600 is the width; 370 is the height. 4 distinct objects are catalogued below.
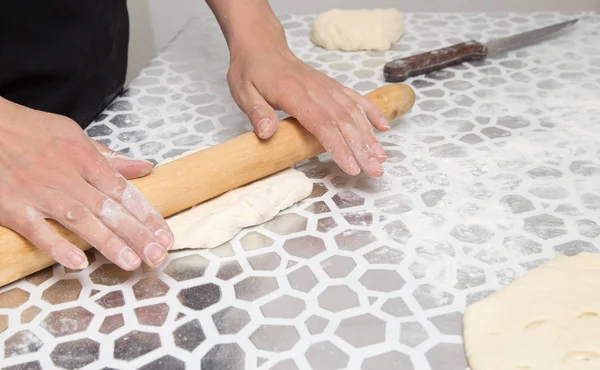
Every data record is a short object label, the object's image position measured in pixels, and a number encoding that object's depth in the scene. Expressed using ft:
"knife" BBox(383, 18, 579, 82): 5.13
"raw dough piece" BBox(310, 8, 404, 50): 5.70
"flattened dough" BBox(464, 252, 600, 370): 2.59
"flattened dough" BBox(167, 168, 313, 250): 3.36
